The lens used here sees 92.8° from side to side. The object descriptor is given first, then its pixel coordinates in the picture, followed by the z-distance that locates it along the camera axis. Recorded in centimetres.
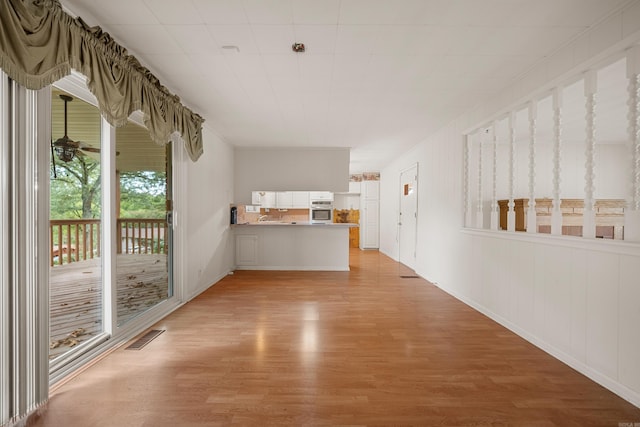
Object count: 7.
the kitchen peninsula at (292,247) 684
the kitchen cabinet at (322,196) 718
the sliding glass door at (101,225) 280
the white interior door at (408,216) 686
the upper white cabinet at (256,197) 704
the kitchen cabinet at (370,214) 1059
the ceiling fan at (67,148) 309
